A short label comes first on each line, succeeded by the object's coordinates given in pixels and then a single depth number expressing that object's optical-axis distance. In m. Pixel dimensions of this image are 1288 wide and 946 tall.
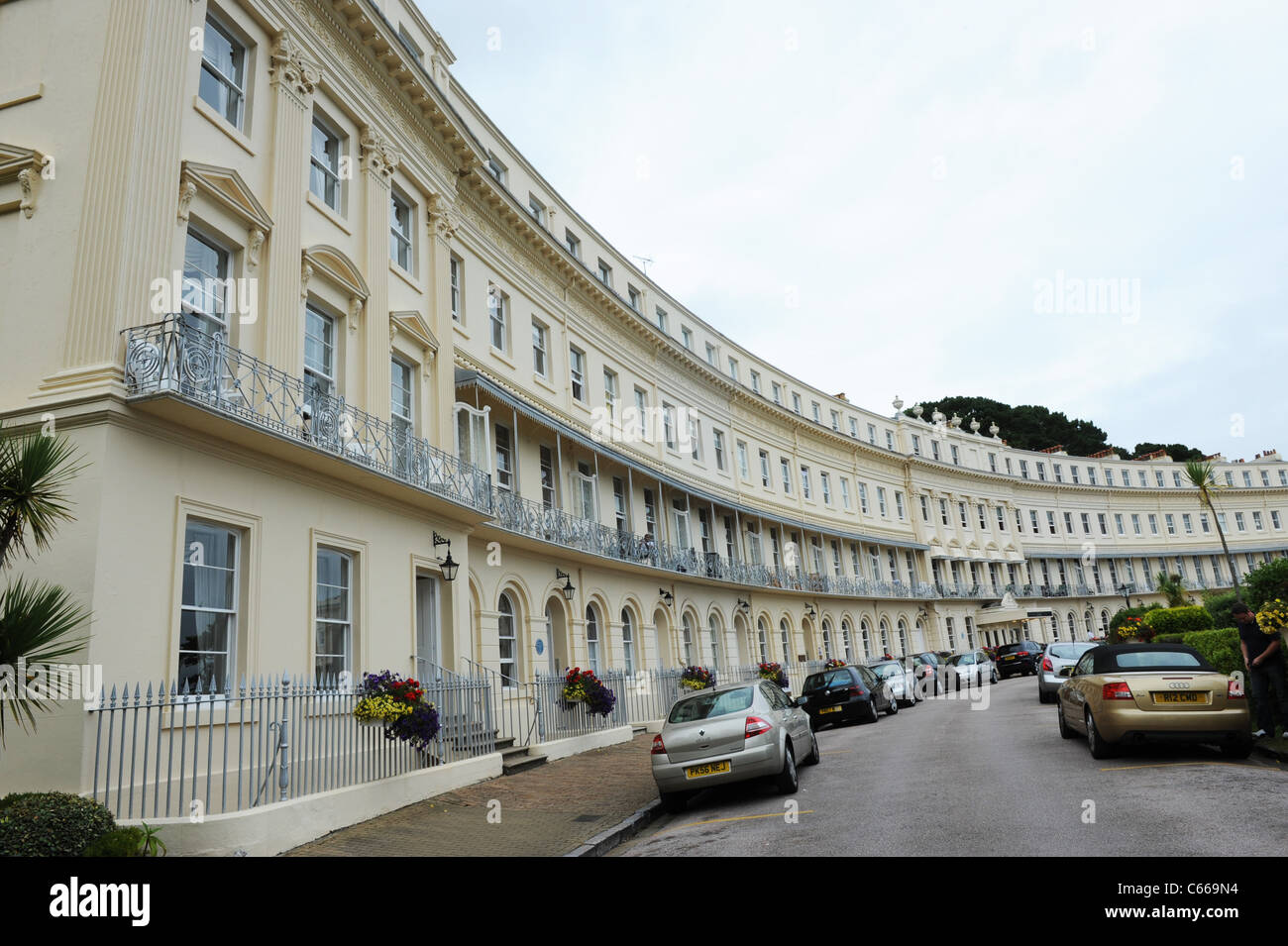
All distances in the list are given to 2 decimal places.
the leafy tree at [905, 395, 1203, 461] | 87.12
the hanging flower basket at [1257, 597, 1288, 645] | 10.12
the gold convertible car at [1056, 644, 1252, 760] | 9.66
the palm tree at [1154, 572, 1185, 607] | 34.19
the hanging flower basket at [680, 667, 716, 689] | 22.05
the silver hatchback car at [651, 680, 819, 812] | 9.98
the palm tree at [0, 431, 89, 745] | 5.63
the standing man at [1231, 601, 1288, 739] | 10.39
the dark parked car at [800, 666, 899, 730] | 20.45
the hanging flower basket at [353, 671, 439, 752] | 10.32
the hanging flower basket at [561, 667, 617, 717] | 17.25
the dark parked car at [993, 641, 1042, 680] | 37.22
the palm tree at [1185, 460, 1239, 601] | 34.03
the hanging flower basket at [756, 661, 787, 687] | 26.48
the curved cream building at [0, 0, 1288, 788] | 9.18
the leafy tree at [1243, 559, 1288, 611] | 11.77
